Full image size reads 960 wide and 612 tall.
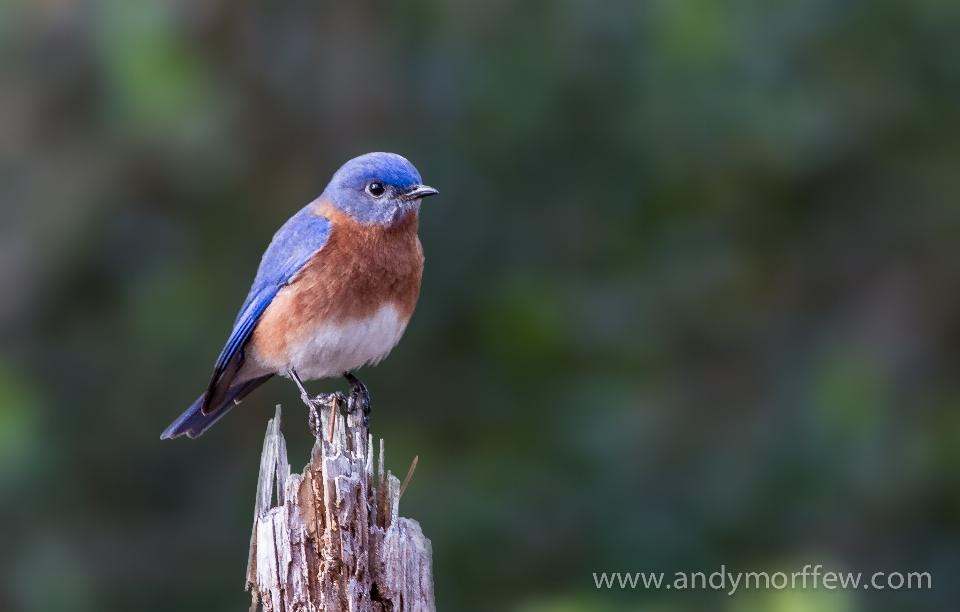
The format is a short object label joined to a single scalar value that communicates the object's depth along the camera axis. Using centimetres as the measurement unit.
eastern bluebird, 973
